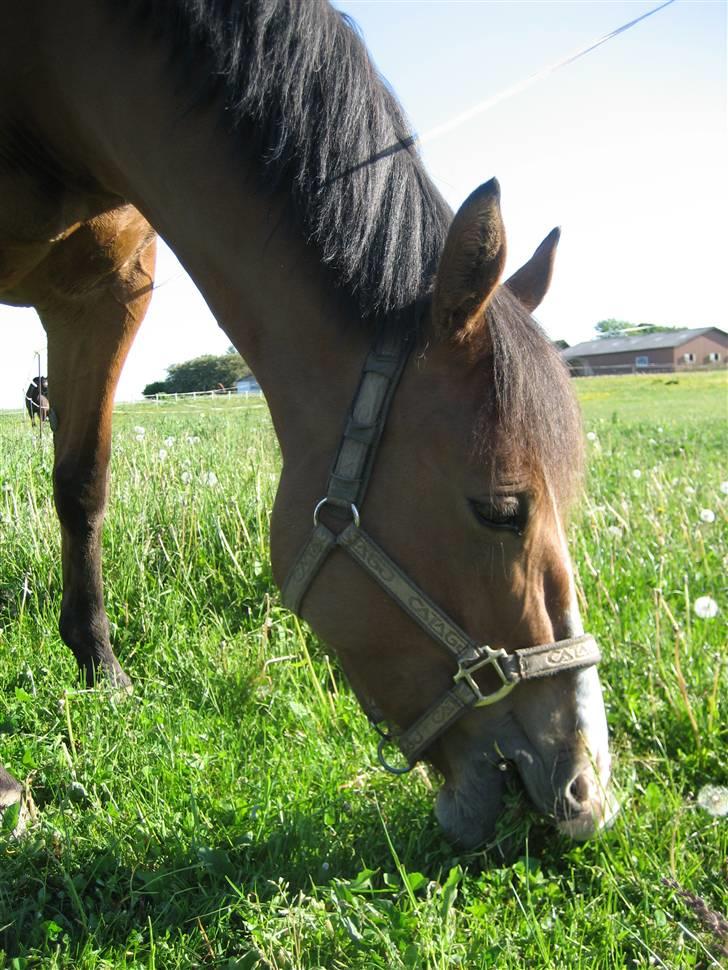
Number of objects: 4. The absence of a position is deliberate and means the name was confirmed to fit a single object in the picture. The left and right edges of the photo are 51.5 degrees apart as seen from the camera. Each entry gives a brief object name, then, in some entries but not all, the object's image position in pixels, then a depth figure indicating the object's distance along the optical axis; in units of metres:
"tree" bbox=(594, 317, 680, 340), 101.55
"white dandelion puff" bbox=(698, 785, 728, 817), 2.12
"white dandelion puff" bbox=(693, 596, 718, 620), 2.74
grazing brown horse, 1.83
